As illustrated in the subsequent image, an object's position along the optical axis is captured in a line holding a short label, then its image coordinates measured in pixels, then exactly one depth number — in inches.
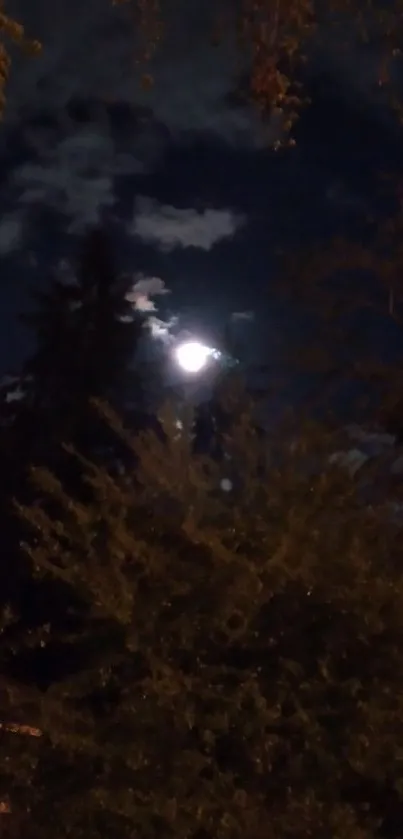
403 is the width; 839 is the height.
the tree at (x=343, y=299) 405.4
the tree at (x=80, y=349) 809.5
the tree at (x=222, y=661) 209.3
